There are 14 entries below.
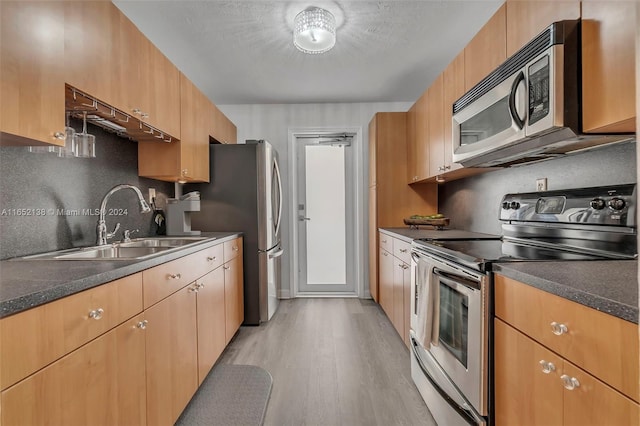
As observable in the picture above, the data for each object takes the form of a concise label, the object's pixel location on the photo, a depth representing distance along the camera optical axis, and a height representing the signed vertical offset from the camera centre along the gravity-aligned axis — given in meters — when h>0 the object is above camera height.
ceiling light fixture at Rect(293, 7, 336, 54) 2.10 +1.19
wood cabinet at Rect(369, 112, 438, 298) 3.50 +0.32
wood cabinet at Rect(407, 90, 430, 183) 2.88 +0.63
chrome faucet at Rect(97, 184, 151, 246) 1.86 -0.06
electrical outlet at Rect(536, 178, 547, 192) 1.84 +0.14
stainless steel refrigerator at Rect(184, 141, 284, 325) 3.10 +0.05
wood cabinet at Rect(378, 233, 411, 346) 2.40 -0.61
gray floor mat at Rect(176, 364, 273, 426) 1.75 -1.10
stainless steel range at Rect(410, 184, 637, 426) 1.27 -0.26
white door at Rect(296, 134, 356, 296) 4.15 -0.06
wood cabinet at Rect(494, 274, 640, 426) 0.72 -0.41
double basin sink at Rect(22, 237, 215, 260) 1.52 -0.21
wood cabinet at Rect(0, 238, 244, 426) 0.79 -0.46
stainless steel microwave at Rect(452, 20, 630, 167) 1.21 +0.45
